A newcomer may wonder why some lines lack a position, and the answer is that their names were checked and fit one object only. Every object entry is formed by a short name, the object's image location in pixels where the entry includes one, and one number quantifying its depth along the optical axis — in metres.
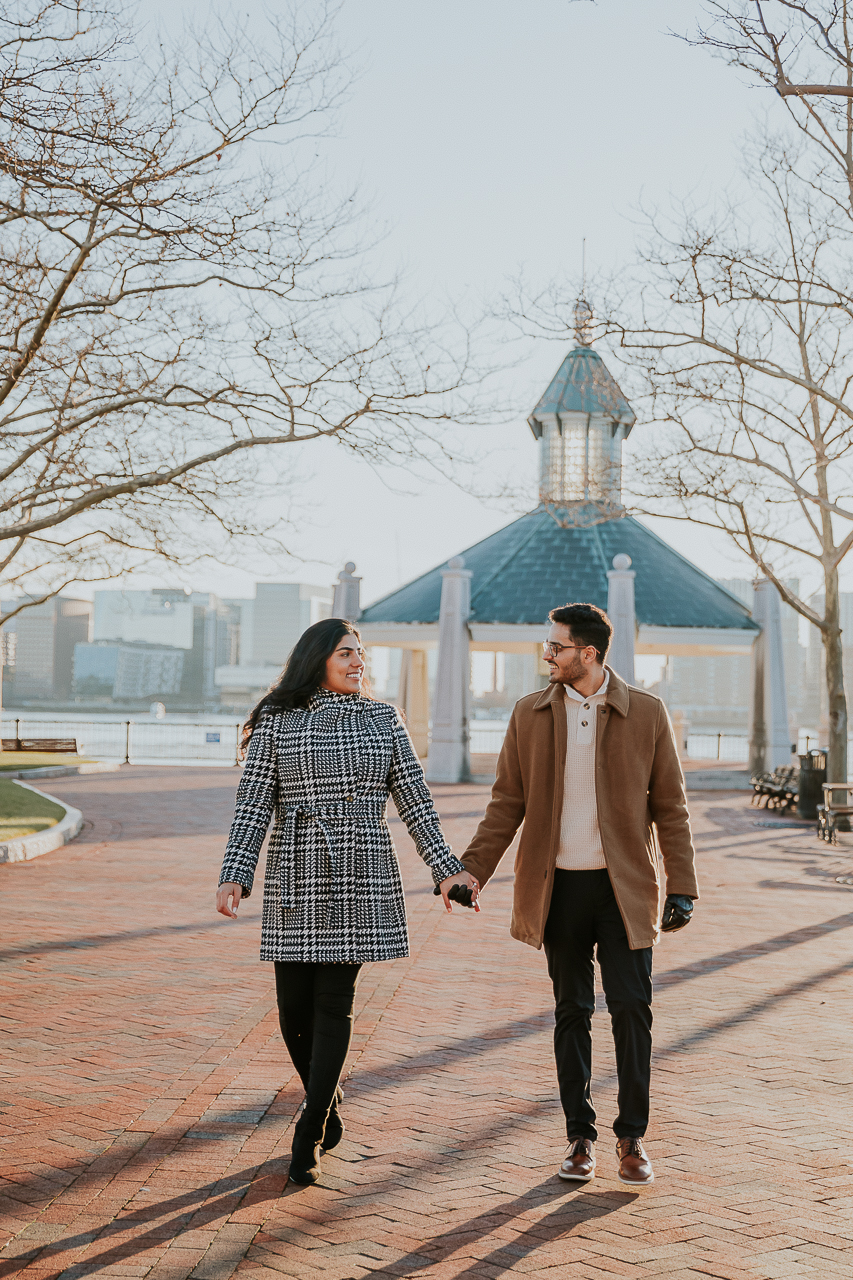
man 4.45
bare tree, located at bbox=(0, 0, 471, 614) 9.59
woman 4.26
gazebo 29.34
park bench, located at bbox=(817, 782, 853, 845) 17.39
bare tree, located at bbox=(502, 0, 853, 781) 16.41
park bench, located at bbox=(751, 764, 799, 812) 22.70
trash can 21.53
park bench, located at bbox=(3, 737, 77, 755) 33.88
